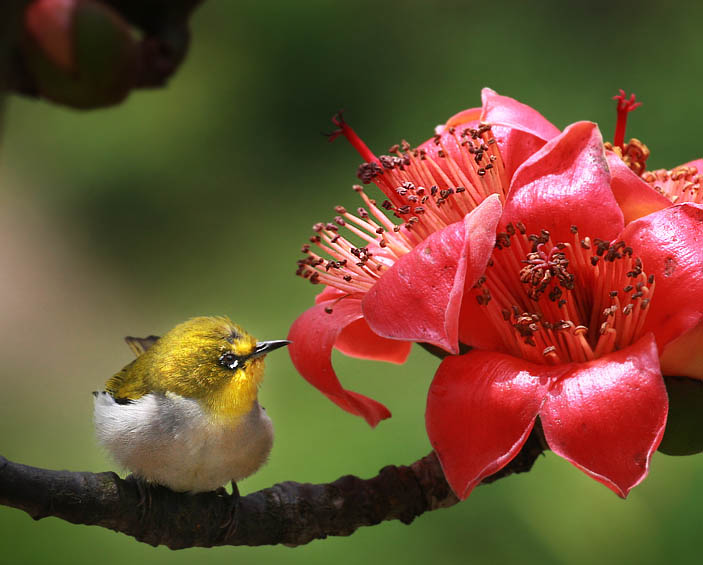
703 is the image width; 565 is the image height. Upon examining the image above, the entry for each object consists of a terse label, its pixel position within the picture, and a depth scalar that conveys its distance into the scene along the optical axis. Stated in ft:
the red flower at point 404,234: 8.56
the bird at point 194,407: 9.00
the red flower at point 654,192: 8.58
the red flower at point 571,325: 8.51
